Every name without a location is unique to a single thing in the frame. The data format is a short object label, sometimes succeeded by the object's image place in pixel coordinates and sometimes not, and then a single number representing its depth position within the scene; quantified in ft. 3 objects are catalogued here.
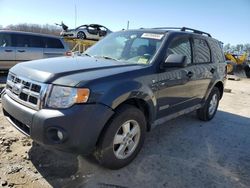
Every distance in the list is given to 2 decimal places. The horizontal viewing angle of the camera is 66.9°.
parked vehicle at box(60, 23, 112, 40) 37.62
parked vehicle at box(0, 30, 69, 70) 21.85
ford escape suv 6.47
